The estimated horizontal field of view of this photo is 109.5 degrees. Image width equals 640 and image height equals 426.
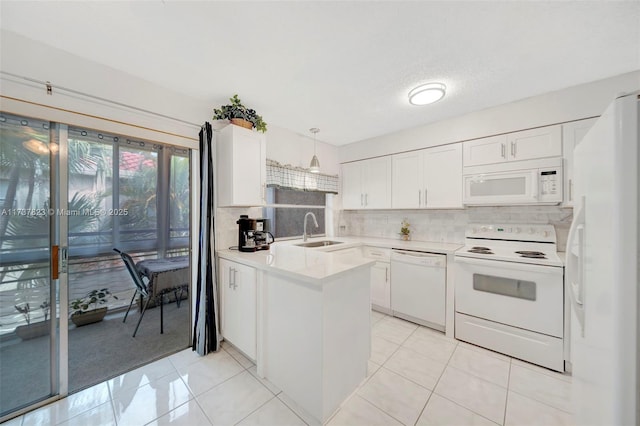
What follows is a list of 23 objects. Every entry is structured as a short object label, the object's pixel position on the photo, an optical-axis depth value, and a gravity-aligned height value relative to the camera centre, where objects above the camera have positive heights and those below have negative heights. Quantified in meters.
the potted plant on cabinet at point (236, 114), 2.25 +1.00
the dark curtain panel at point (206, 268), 2.14 -0.53
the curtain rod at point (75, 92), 1.45 +0.87
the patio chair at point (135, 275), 2.47 -0.69
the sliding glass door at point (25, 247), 1.54 -0.24
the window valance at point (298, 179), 2.95 +0.49
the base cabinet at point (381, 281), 2.94 -0.91
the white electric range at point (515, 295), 1.92 -0.77
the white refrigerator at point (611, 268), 0.72 -0.20
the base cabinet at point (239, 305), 1.89 -0.84
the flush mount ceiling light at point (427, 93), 2.06 +1.12
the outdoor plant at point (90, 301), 2.46 -1.00
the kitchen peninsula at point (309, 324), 1.39 -0.78
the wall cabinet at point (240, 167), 2.25 +0.48
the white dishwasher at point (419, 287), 2.52 -0.87
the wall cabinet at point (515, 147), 2.18 +0.69
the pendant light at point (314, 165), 3.04 +0.64
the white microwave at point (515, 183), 2.18 +0.31
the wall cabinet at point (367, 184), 3.37 +0.45
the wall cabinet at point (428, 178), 2.74 +0.45
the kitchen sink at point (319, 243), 3.23 -0.46
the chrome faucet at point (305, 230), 3.28 -0.26
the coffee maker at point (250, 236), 2.35 -0.25
